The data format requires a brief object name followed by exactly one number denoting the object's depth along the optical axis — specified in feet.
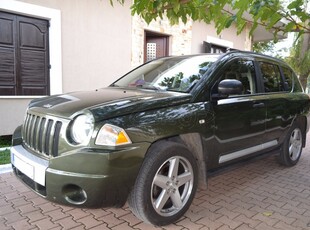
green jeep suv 7.50
